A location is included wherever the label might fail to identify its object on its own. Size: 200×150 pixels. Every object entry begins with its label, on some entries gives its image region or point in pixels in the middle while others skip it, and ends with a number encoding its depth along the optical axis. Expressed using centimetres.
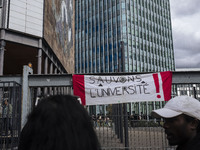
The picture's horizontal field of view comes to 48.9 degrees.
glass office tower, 6775
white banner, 667
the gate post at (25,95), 642
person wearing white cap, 227
